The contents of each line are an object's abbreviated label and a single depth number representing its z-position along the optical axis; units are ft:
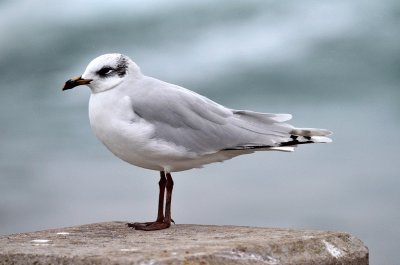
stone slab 33.27
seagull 41.14
